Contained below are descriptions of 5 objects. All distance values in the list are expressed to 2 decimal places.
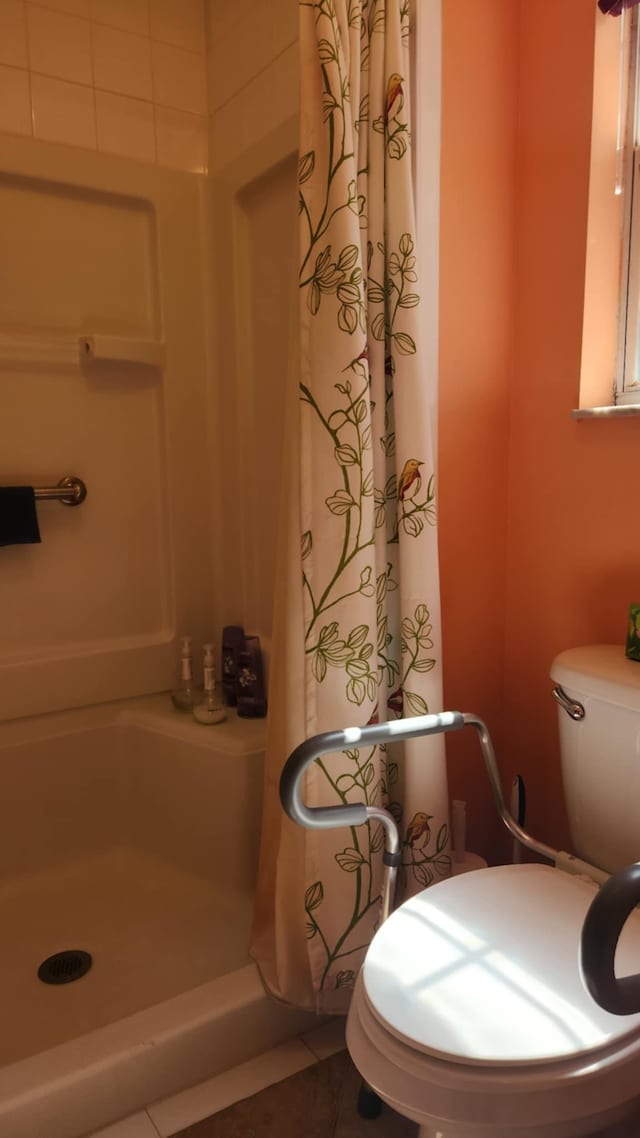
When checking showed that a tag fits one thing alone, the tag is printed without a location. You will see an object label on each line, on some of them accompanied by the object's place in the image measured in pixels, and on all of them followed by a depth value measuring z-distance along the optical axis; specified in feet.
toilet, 2.40
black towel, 5.35
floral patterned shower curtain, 3.69
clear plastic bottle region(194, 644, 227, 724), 5.57
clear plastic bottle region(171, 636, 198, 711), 5.86
